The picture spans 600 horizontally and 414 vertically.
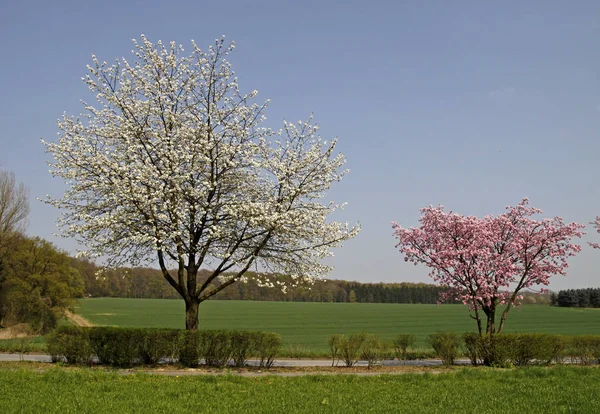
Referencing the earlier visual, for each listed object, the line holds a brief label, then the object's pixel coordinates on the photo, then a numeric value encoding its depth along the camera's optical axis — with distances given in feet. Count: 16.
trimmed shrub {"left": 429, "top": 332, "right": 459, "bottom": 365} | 72.69
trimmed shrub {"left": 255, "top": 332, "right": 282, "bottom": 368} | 63.73
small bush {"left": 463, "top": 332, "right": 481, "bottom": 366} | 71.10
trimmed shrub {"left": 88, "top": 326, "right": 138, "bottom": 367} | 61.82
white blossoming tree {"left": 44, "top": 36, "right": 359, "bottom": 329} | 67.21
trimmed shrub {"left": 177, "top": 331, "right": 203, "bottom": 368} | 61.77
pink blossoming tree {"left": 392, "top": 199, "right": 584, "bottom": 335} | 79.30
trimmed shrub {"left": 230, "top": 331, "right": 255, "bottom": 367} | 63.05
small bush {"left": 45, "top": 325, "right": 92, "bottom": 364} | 62.34
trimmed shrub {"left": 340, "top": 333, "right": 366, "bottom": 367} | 69.31
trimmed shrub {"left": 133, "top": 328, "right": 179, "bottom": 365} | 61.93
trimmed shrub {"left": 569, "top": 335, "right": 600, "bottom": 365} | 76.33
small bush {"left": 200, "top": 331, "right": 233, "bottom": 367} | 62.39
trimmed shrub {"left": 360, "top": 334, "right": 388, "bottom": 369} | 69.92
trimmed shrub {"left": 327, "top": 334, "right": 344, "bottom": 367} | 69.56
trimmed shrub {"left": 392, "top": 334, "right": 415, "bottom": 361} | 78.30
